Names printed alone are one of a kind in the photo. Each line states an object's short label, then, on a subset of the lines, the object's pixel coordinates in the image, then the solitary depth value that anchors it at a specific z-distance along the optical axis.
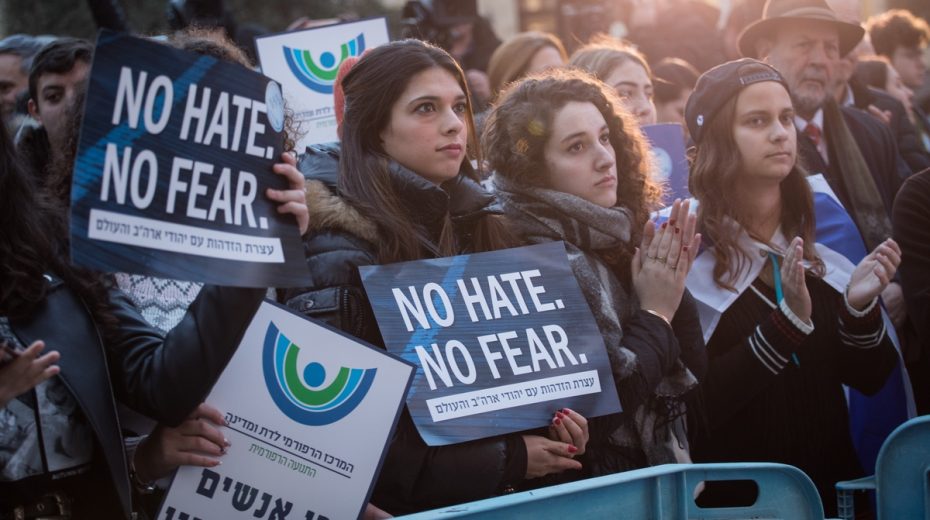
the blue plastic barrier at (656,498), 5.01
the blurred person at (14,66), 10.00
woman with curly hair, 6.95
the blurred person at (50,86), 7.46
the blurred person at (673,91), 12.34
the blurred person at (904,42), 16.61
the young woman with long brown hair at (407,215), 6.13
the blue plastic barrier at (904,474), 6.33
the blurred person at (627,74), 10.30
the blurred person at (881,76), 14.10
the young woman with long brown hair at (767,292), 8.07
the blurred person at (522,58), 11.47
